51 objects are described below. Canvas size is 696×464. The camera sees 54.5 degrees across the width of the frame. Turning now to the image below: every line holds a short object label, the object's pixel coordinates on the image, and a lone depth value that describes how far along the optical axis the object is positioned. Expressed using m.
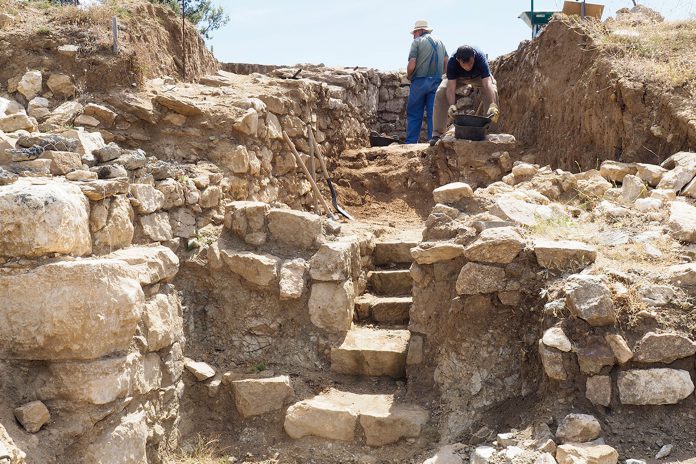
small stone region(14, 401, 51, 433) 3.31
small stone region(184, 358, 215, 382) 4.82
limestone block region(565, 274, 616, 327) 3.84
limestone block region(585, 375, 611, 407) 3.78
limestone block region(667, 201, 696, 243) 4.41
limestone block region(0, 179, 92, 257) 3.33
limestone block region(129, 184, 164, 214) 4.46
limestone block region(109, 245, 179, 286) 4.06
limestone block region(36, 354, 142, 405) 3.50
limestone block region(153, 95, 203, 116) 5.90
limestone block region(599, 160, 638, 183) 5.87
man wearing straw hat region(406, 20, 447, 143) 9.66
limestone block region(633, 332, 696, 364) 3.75
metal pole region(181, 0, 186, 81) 7.49
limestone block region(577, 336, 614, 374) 3.79
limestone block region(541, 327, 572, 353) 3.90
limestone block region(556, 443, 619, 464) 3.49
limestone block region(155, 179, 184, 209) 4.88
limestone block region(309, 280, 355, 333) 5.12
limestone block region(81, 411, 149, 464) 3.54
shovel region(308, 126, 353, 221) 7.83
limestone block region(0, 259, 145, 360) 3.39
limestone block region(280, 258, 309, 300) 5.05
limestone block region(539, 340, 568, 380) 3.89
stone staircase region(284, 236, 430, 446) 4.56
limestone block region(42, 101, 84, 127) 5.50
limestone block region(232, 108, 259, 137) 6.14
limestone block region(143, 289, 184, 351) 4.15
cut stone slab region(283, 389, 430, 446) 4.52
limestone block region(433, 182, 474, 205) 5.32
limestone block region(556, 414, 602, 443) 3.64
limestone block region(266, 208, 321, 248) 5.30
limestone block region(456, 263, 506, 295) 4.49
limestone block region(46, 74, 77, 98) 5.91
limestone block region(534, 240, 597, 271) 4.25
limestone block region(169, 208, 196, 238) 5.00
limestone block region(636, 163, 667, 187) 5.53
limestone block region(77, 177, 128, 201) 3.85
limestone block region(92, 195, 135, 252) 3.94
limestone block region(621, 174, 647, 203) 5.33
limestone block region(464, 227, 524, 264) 4.46
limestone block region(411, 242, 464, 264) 4.77
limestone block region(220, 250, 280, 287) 5.07
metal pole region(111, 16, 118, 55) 6.17
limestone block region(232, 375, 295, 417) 4.82
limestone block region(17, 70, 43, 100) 5.82
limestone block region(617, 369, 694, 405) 3.72
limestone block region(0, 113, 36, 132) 4.51
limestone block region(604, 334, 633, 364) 3.75
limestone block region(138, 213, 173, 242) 4.57
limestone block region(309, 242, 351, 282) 5.12
